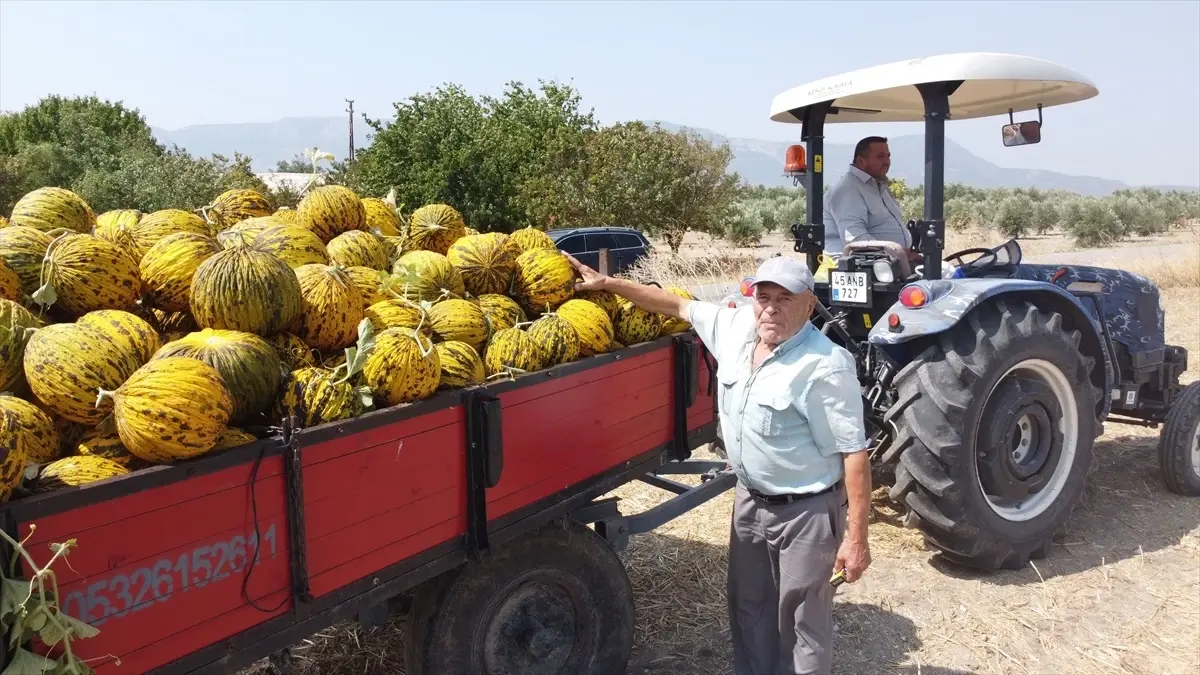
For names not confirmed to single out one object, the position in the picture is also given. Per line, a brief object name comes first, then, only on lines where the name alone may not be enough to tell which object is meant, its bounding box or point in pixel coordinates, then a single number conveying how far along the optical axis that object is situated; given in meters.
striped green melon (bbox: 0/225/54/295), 2.72
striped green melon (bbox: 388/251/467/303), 3.33
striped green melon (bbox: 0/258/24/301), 2.63
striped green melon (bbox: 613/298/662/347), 3.82
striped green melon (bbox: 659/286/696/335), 3.97
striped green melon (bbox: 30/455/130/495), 2.04
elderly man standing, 3.04
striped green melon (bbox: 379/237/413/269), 3.68
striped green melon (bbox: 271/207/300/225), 3.64
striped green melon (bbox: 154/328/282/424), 2.47
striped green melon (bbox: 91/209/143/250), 3.08
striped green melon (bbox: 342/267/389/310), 3.22
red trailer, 2.02
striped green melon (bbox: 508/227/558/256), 4.07
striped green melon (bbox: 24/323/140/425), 2.28
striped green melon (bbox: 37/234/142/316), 2.66
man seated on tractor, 5.49
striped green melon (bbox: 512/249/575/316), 3.70
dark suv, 13.80
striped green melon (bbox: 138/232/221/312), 2.85
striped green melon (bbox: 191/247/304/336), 2.65
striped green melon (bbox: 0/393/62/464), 2.17
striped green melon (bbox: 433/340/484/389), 2.97
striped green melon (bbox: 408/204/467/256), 3.94
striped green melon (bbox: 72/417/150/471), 2.24
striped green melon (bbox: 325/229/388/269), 3.40
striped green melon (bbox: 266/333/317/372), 2.78
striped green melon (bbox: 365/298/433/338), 3.07
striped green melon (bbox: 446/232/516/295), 3.66
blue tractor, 4.59
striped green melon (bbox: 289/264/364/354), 2.90
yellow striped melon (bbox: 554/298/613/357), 3.51
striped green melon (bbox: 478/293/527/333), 3.45
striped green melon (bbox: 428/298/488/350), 3.21
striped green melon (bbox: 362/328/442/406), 2.70
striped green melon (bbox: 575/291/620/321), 3.80
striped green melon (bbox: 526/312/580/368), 3.28
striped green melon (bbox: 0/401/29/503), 1.90
